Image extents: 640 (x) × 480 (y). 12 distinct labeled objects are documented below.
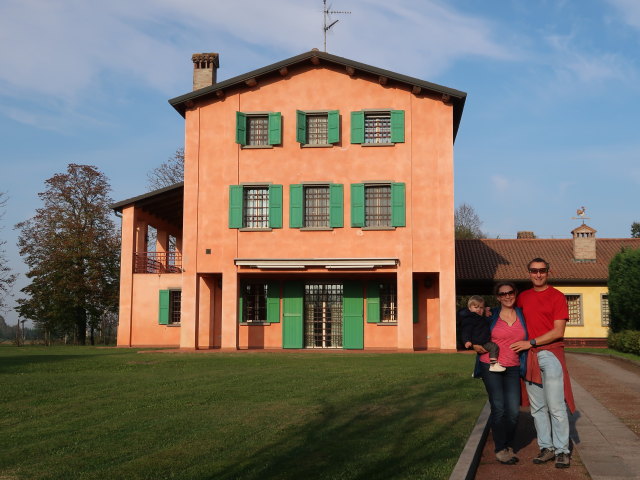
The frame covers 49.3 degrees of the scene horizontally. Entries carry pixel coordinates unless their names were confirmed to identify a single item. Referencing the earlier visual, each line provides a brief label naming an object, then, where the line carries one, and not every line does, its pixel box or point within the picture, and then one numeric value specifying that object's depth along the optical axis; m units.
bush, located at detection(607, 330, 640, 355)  21.12
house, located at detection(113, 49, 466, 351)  23.23
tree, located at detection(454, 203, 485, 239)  62.28
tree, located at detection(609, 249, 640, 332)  21.86
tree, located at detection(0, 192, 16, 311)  37.64
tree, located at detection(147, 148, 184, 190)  42.94
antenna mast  27.00
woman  6.53
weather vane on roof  33.97
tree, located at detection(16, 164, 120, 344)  38.81
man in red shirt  6.37
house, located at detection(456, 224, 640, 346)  30.55
